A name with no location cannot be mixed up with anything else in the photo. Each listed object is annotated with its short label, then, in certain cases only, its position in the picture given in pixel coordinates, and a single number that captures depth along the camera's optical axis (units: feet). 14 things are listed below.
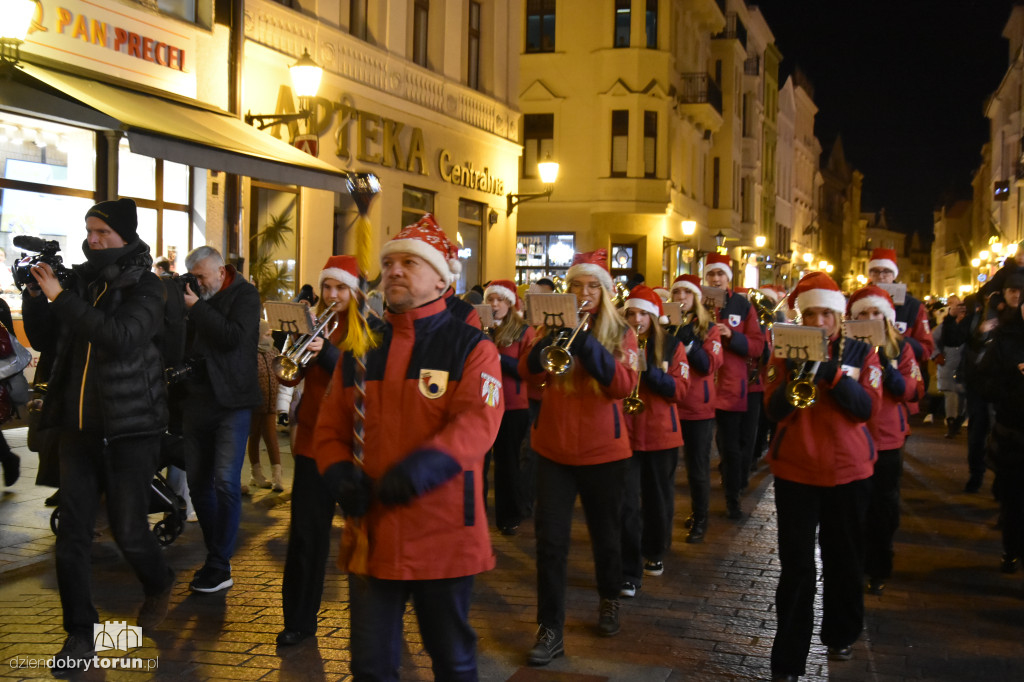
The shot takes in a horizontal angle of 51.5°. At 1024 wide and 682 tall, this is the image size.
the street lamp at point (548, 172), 70.64
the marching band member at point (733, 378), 32.58
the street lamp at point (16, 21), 30.09
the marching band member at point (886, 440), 22.35
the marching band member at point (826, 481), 17.76
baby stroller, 26.43
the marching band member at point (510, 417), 30.96
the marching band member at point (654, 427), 24.53
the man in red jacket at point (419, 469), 12.06
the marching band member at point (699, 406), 29.02
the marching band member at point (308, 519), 19.45
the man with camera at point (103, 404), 17.56
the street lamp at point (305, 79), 46.75
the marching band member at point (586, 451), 19.20
